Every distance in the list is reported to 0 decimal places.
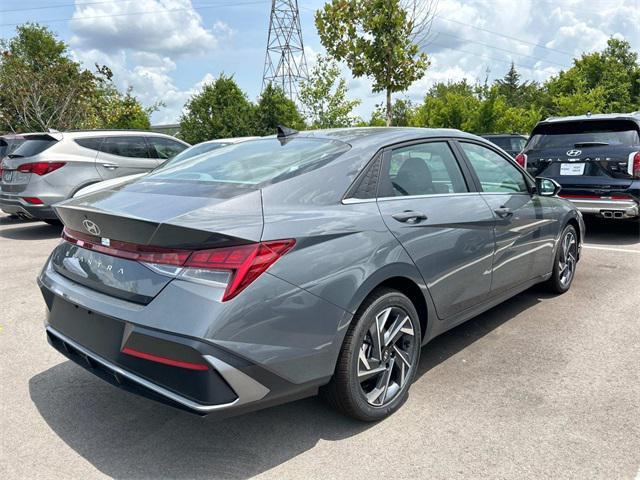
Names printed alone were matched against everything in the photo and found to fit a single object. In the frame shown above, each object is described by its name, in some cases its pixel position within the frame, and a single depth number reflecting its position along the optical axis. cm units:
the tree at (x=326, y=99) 2608
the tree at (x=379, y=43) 1441
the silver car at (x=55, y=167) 803
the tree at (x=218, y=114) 2048
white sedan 805
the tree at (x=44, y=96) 2286
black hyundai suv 684
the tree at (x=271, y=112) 2089
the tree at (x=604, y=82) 4128
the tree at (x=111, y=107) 2733
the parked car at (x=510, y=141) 1520
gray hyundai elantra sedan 218
